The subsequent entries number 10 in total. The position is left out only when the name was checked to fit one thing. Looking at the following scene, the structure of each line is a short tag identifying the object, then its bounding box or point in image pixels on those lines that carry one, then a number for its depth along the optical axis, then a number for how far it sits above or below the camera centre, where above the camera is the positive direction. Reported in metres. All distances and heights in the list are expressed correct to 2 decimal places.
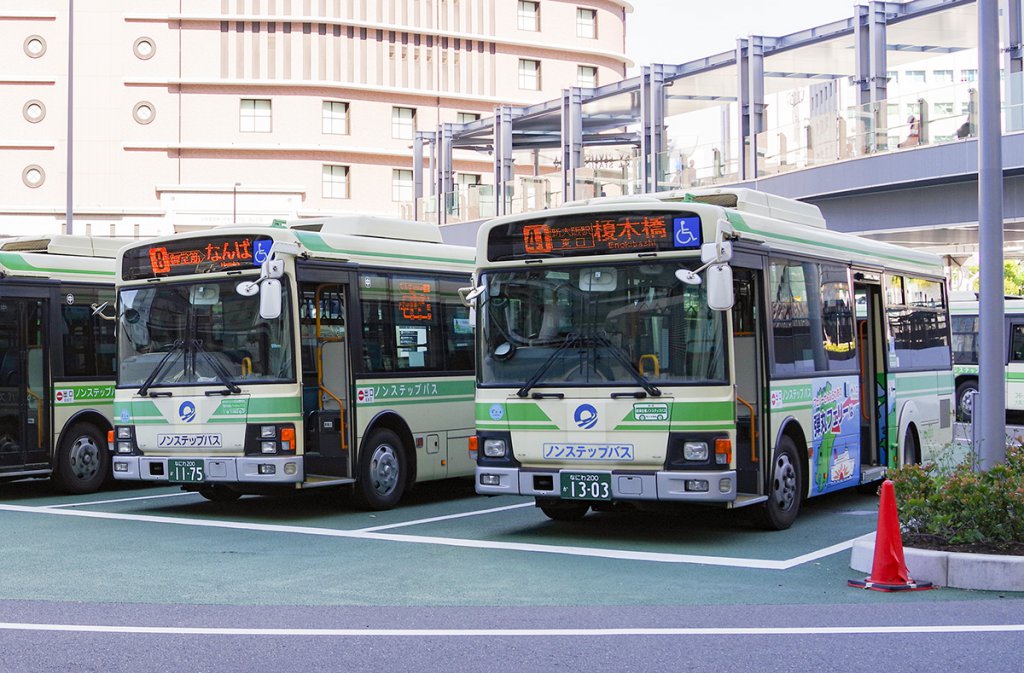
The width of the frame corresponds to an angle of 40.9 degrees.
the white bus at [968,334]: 28.95 +0.71
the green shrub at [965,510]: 9.97 -1.06
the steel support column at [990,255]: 11.48 +0.93
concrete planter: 9.50 -1.43
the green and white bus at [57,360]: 16.36 +0.27
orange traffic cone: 9.60 -1.33
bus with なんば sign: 13.91 +0.17
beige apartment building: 73.06 +14.82
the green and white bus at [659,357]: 11.59 +0.13
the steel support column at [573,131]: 43.47 +7.66
